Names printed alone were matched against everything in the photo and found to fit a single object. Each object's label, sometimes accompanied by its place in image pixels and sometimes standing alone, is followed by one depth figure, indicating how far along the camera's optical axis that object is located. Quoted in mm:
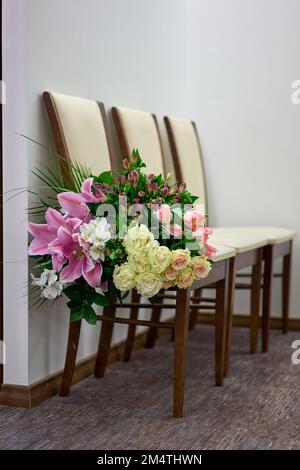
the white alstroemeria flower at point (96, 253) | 2617
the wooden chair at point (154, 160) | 3430
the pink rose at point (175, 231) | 2654
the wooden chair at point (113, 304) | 2791
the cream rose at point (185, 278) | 2637
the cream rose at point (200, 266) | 2654
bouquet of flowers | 2600
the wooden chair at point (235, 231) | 3852
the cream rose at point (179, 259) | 2598
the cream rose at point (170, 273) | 2615
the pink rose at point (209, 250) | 2740
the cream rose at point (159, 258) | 2576
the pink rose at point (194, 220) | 2686
